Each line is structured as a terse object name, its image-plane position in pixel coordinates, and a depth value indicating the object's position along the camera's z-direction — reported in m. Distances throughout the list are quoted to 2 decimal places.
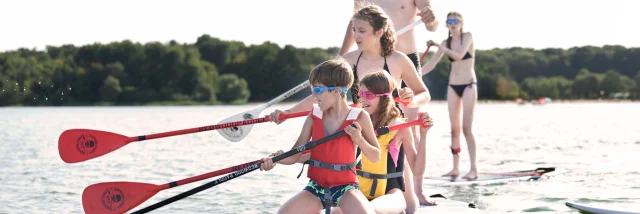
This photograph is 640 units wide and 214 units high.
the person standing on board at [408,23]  7.41
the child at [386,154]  6.00
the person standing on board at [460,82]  10.68
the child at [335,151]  5.57
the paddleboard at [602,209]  7.70
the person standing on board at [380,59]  6.32
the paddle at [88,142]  6.94
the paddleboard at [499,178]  10.50
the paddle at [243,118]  7.55
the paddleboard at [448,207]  7.43
